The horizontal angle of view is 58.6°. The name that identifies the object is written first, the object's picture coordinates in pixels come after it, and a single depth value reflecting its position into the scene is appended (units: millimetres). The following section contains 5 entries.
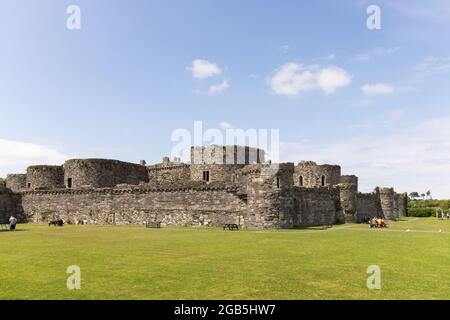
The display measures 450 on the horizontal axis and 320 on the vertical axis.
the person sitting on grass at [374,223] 33038
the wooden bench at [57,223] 37062
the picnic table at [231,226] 29933
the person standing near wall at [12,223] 30308
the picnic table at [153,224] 33719
